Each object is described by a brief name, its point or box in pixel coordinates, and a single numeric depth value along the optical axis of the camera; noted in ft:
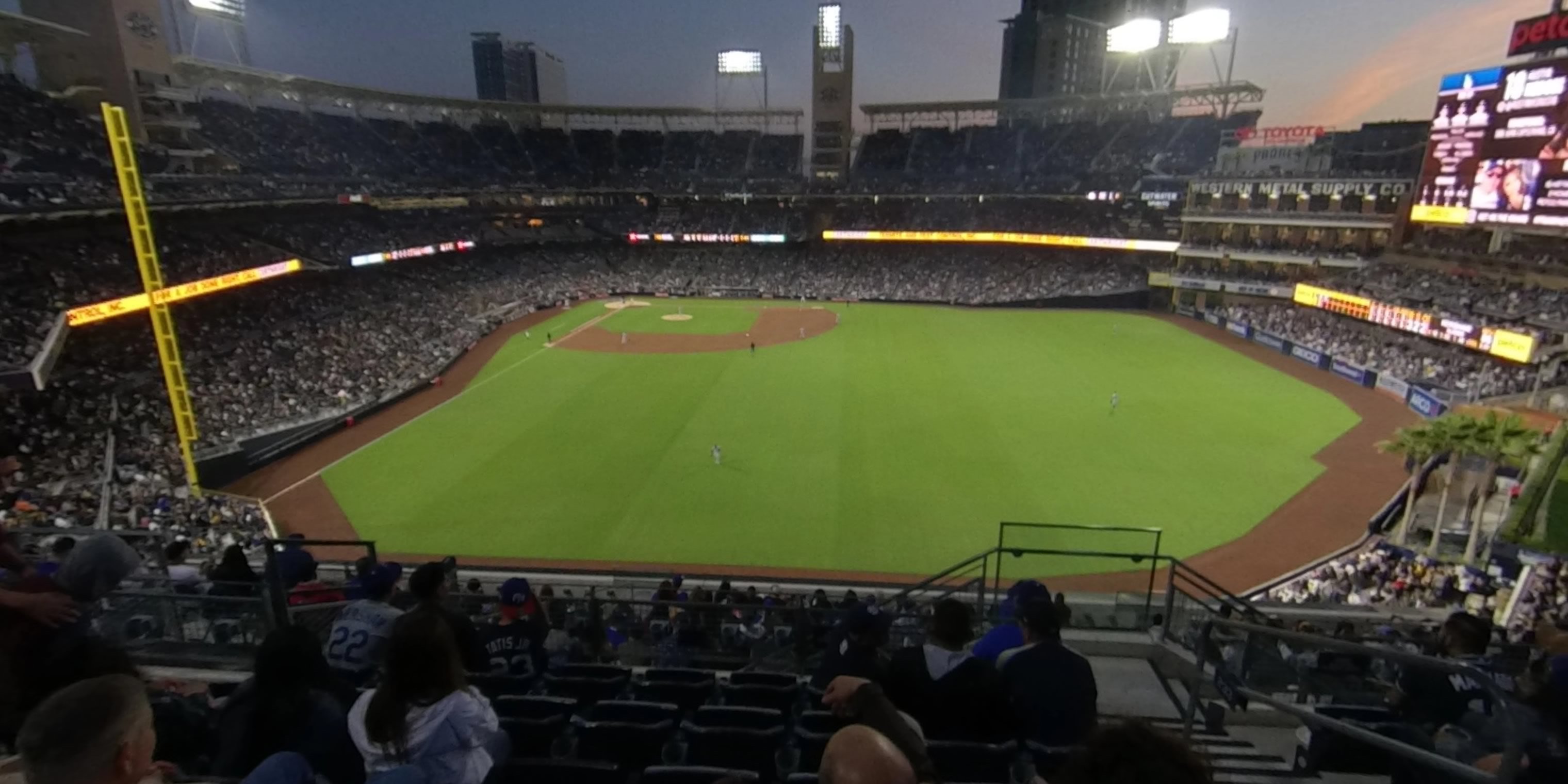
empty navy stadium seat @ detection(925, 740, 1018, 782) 14.65
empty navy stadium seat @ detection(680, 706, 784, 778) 16.49
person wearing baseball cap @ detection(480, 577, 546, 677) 20.56
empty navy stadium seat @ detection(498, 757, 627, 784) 14.11
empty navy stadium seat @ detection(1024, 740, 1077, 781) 14.67
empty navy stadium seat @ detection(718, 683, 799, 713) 20.03
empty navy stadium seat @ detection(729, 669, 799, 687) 21.90
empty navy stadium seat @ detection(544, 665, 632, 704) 19.95
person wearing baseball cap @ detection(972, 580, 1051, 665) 18.08
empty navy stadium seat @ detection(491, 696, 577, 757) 16.24
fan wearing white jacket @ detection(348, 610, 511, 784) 10.94
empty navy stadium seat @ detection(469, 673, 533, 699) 19.47
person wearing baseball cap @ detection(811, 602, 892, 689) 15.14
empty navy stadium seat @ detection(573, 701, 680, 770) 16.56
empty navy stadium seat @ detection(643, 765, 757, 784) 13.65
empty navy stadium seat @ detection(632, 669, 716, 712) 20.42
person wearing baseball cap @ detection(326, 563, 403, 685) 16.90
